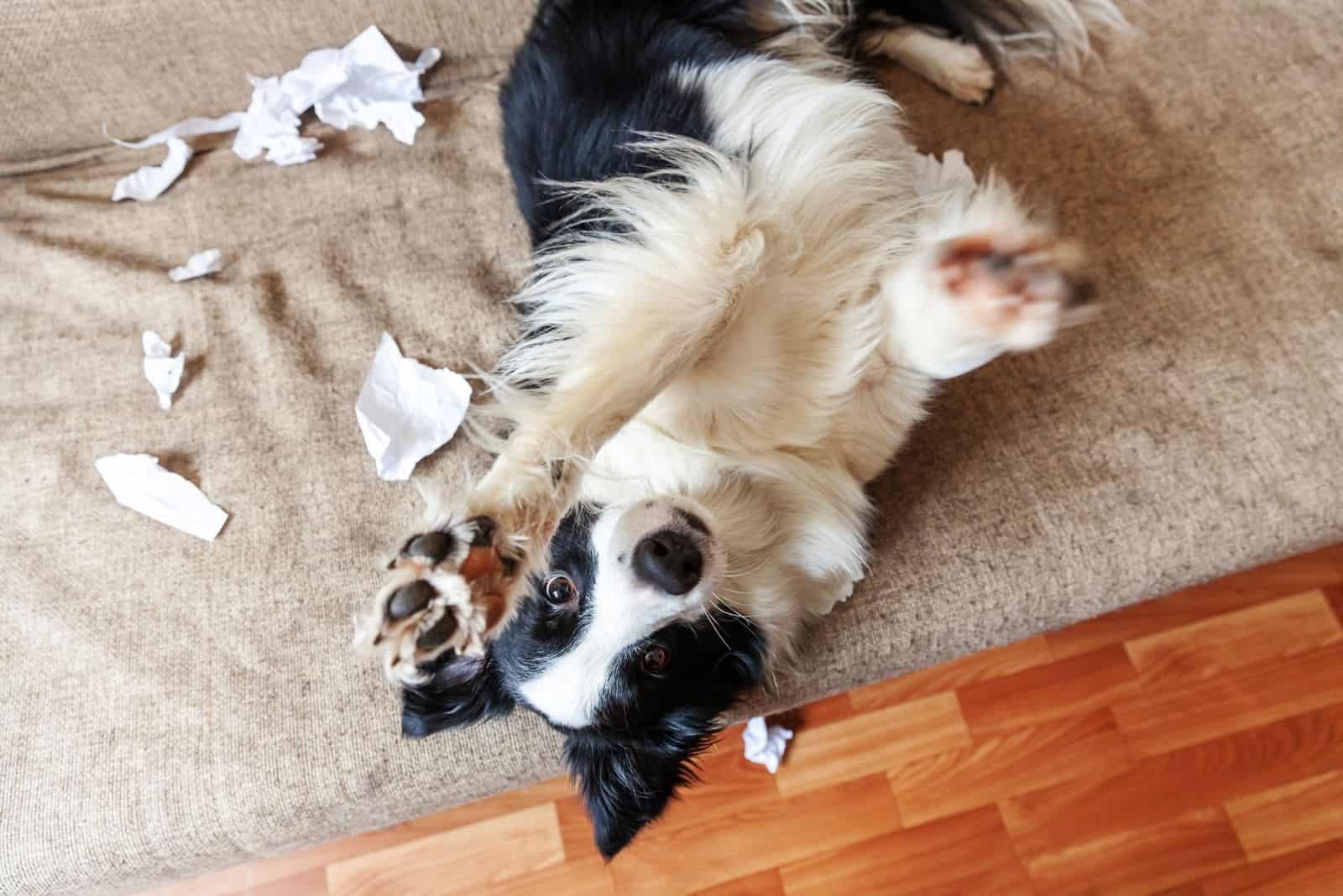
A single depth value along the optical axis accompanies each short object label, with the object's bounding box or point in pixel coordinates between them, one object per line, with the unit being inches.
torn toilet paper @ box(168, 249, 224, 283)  31.6
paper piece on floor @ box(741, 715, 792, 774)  33.6
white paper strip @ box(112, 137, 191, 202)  32.7
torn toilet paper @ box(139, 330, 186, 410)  30.4
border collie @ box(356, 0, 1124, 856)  22.8
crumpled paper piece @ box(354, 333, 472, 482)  29.2
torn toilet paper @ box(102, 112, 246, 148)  33.5
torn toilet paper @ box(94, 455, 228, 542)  29.1
